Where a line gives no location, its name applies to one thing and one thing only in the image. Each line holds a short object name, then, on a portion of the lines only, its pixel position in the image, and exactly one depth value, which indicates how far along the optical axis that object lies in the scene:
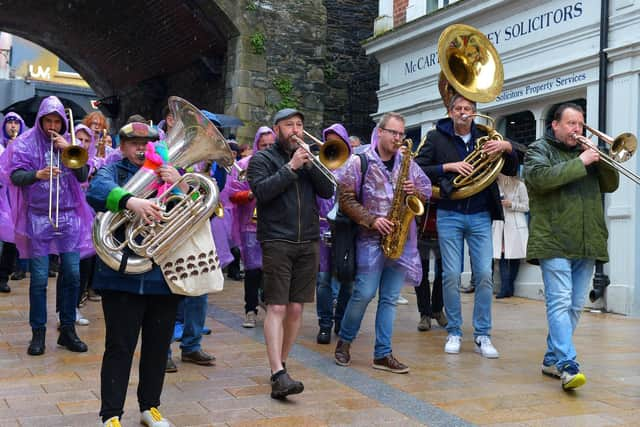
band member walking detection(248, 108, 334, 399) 4.80
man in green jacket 5.18
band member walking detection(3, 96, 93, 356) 5.99
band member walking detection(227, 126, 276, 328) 7.32
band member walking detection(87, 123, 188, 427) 3.79
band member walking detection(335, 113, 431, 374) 5.57
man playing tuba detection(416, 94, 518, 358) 6.19
